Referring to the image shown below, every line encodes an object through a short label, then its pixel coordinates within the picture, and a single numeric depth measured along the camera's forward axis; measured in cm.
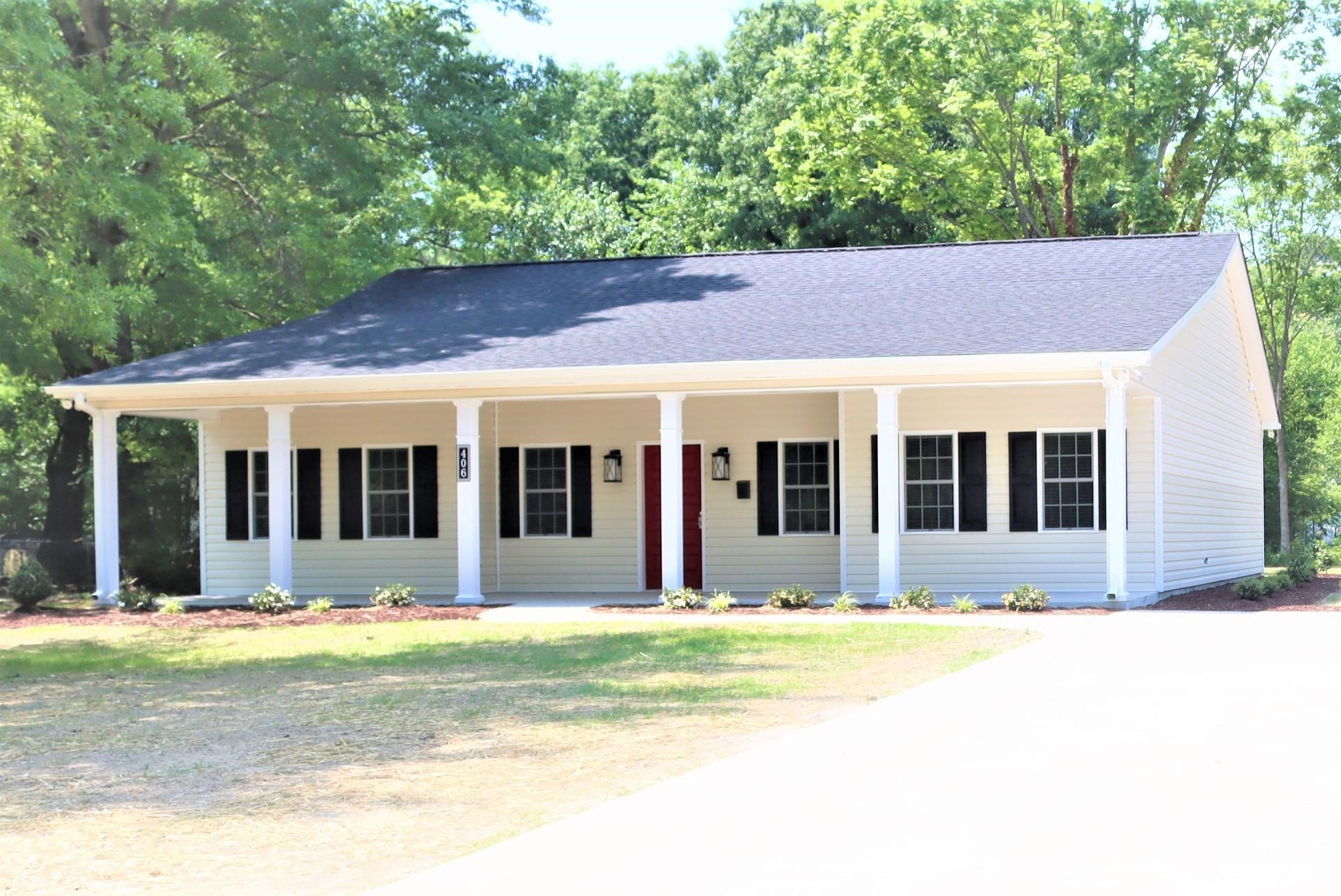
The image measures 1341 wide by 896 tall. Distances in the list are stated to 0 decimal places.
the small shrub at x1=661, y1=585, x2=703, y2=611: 1938
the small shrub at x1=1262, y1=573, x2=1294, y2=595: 2133
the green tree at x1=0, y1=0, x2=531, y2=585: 2327
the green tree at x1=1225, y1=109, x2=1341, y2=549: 3562
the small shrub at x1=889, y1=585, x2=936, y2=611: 1880
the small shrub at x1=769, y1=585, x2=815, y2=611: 1933
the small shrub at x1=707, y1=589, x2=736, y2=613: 1905
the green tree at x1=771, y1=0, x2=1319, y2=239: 3372
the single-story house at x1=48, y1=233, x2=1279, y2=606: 1925
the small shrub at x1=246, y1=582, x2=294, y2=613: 2041
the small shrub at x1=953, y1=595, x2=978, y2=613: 1847
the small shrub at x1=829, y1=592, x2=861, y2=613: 1859
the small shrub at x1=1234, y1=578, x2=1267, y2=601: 2011
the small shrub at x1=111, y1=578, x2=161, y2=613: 2108
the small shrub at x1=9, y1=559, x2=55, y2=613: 2166
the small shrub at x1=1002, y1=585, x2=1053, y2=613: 1839
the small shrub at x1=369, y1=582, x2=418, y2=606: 2052
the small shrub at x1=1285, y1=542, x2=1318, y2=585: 2446
